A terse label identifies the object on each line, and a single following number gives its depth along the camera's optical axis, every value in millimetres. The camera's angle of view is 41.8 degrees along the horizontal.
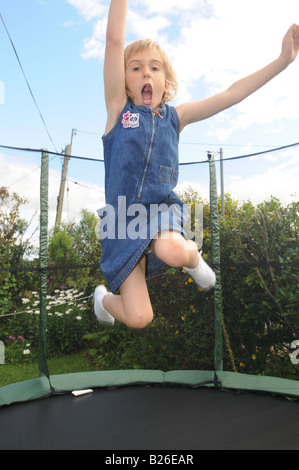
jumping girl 1307
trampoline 1377
